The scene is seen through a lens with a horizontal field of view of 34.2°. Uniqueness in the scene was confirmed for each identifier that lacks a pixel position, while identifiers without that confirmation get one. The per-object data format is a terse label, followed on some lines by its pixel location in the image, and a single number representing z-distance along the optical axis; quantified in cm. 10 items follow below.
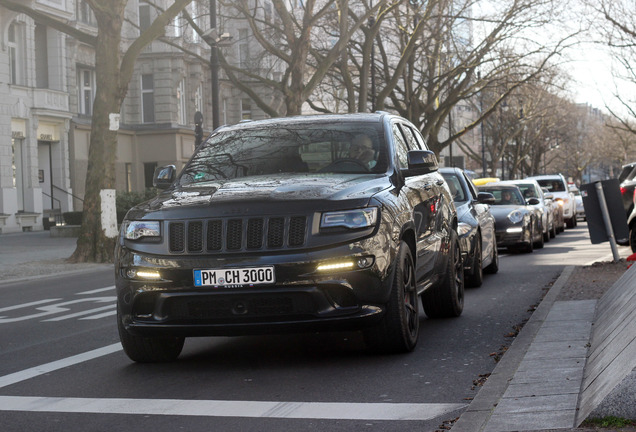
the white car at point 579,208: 4588
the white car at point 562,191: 3491
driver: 791
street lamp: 2712
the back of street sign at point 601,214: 1497
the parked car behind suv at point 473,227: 1258
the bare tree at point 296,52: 2877
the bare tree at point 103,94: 2108
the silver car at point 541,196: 2462
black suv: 659
